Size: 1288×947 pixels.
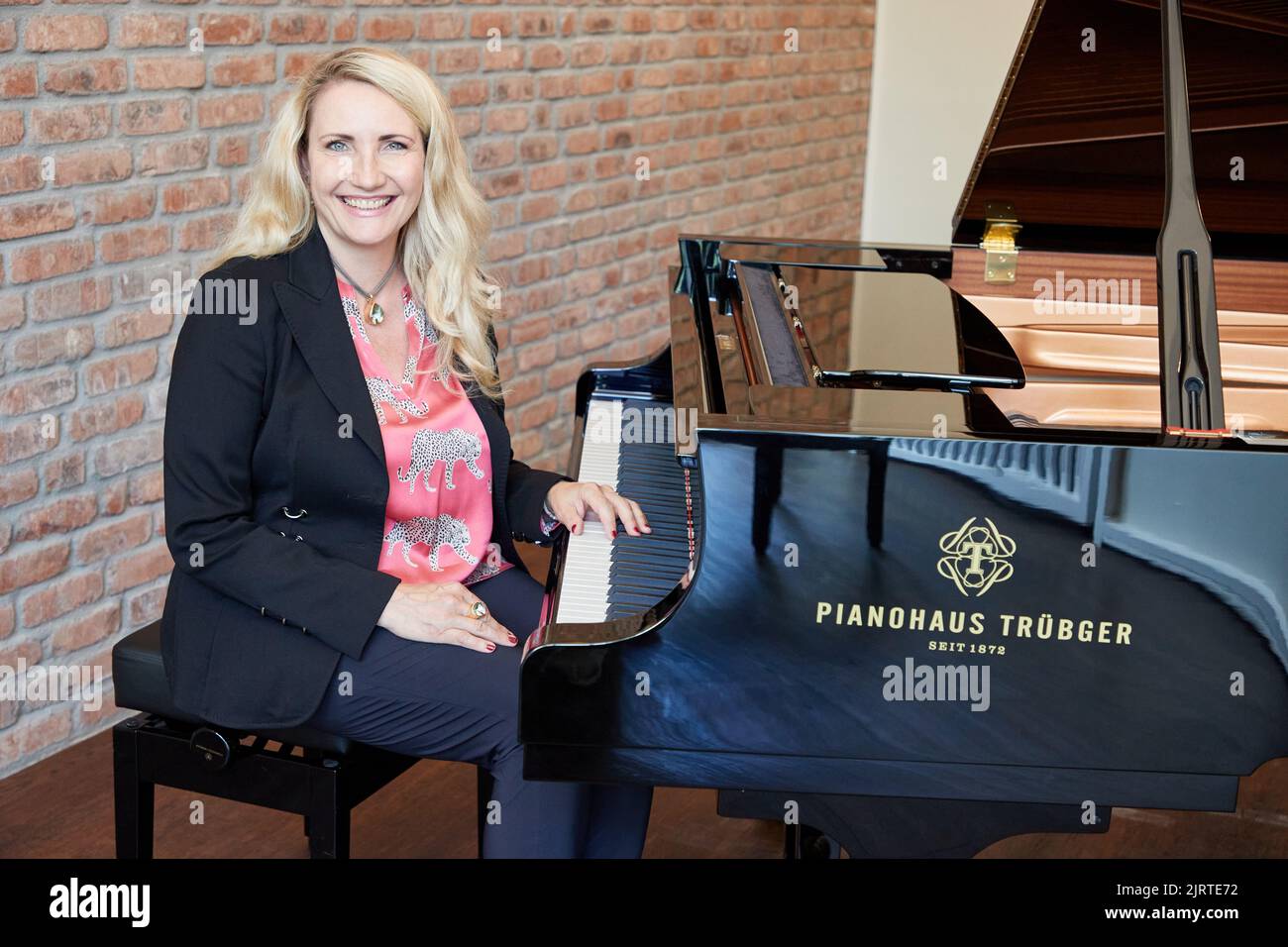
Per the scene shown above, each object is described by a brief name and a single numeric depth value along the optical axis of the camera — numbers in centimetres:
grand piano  145
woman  175
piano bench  176
